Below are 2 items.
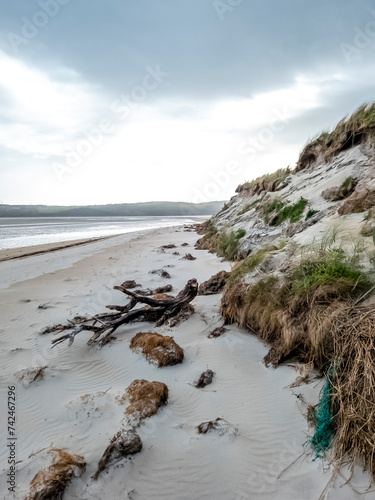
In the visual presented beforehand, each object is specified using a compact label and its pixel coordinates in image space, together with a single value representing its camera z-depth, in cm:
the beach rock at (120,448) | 220
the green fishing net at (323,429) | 220
